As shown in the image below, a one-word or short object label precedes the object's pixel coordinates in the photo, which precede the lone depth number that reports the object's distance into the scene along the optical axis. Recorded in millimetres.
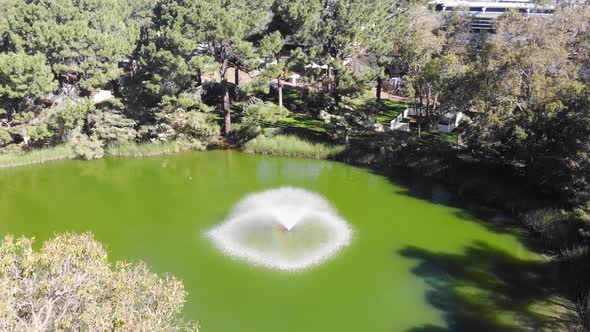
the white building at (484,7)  45031
